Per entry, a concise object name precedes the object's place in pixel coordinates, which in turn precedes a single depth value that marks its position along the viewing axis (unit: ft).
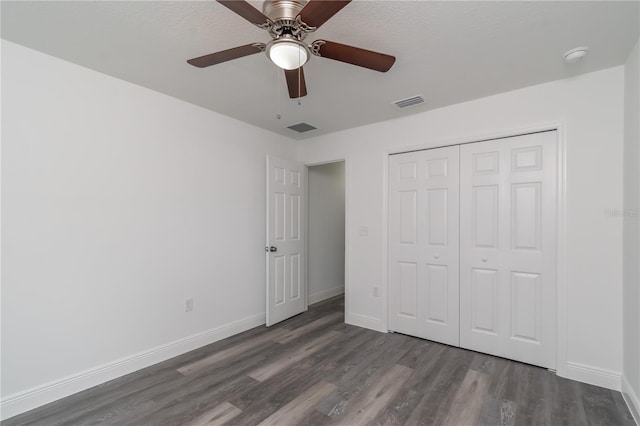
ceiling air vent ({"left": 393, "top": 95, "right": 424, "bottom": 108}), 9.55
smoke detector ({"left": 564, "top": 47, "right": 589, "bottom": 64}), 6.73
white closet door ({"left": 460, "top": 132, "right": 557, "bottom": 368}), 8.61
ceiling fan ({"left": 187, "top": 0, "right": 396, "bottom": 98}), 4.37
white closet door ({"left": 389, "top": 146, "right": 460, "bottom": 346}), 10.27
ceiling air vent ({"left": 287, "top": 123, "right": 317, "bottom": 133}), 12.28
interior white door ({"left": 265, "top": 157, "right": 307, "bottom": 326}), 12.19
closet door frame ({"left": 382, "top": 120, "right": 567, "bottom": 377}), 8.19
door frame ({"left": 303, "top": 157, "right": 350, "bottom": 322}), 12.59
